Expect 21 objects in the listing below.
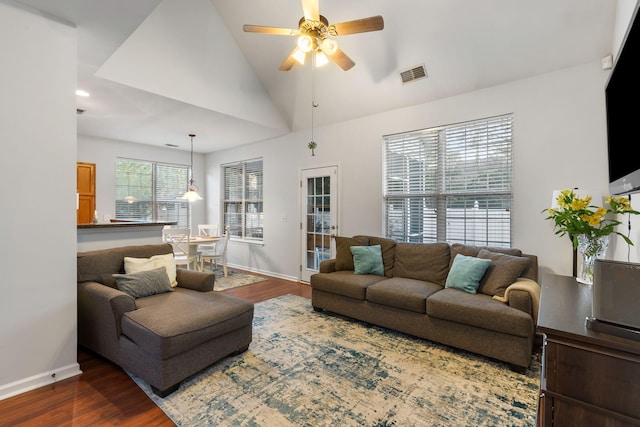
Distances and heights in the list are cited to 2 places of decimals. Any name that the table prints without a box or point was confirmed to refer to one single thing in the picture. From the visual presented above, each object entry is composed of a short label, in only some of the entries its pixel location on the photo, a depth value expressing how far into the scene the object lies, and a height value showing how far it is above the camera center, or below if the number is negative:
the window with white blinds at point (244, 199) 6.13 +0.24
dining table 5.08 -0.56
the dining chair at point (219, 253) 5.45 -0.82
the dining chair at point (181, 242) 4.86 -0.55
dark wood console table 0.92 -0.56
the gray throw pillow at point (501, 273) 2.74 -0.60
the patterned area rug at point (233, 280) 4.85 -1.27
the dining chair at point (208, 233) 5.96 -0.51
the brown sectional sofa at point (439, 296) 2.40 -0.84
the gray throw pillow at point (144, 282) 2.57 -0.67
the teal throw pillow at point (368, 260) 3.68 -0.63
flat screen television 1.13 +0.44
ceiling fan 2.32 +1.51
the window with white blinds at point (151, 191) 6.00 +0.41
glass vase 1.72 -0.24
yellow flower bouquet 1.64 -0.03
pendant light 5.32 +0.27
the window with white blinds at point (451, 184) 3.37 +0.35
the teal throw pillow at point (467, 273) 2.91 -0.64
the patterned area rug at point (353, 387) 1.82 -1.30
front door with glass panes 4.78 -0.12
